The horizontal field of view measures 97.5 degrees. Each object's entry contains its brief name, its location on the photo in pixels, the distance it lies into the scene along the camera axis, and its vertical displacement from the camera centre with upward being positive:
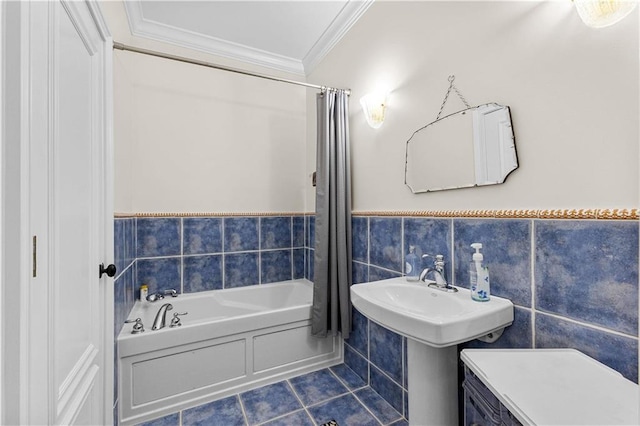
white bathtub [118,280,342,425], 1.60 -0.90
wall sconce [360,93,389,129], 1.74 +0.68
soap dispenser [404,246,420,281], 1.51 -0.28
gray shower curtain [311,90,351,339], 1.98 -0.11
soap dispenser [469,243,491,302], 1.14 -0.27
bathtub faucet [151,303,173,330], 1.71 -0.66
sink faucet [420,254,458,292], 1.34 -0.30
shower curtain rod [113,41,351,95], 1.52 +0.97
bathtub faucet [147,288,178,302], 2.15 -0.62
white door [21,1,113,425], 0.68 -0.01
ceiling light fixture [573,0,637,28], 0.80 +0.59
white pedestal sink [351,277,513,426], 0.97 -0.42
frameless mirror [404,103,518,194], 1.15 +0.30
